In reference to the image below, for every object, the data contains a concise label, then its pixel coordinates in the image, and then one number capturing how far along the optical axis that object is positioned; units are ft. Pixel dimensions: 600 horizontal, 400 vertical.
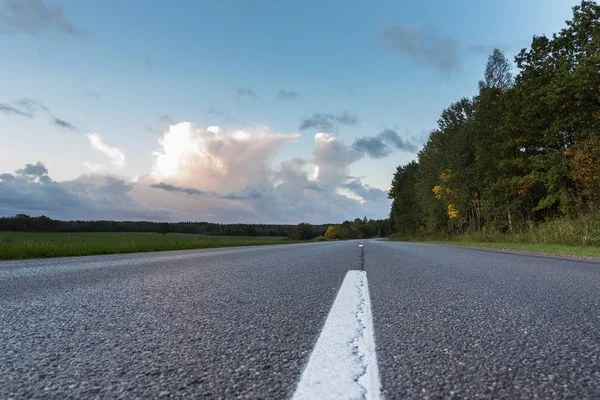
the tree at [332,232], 434.71
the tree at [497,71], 105.81
